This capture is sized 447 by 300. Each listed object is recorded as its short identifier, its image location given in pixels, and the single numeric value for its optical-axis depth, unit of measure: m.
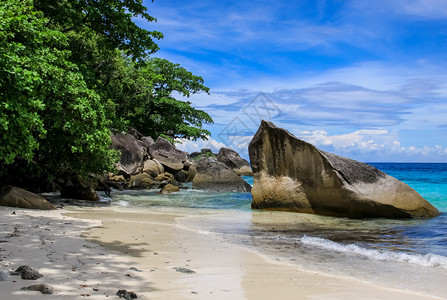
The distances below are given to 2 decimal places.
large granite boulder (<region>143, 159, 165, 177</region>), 27.51
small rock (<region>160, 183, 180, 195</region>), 21.42
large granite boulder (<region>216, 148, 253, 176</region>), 47.47
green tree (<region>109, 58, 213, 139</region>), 37.49
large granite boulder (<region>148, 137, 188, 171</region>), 30.23
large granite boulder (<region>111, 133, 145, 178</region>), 26.00
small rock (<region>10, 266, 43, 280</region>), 4.00
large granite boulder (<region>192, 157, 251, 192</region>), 24.23
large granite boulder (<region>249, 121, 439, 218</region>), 11.98
